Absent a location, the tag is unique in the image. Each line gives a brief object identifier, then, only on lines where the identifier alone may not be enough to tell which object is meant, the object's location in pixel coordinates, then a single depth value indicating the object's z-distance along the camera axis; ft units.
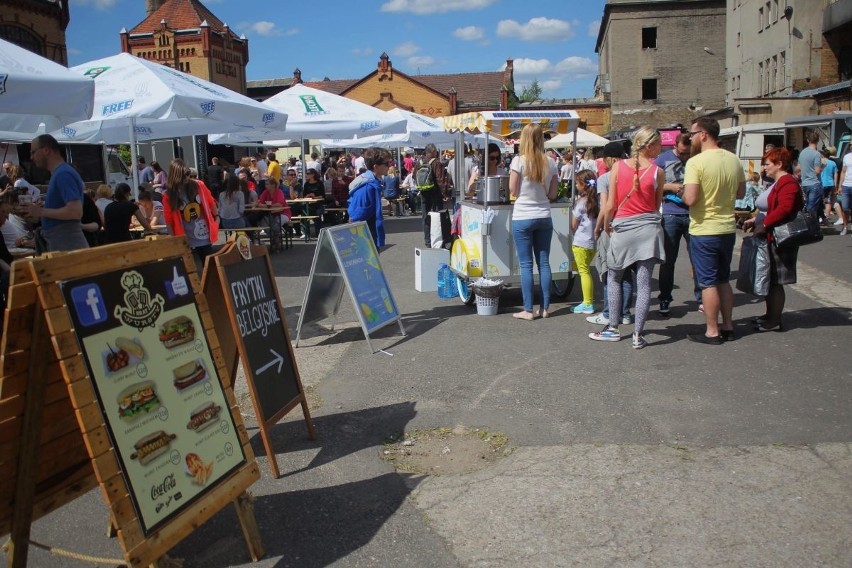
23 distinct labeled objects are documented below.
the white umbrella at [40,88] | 18.99
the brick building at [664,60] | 174.50
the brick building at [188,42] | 155.22
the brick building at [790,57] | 83.51
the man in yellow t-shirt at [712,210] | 20.83
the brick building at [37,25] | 87.86
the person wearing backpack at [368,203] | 27.43
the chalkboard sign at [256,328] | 14.05
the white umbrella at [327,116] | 46.60
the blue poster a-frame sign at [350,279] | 22.48
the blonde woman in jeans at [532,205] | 24.52
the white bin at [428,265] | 28.99
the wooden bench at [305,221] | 53.88
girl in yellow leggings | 25.70
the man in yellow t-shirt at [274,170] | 66.64
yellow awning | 26.71
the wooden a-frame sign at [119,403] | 8.95
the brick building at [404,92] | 202.39
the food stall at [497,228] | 26.91
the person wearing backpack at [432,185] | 47.80
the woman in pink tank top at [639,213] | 20.77
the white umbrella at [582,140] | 79.30
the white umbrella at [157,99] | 28.45
